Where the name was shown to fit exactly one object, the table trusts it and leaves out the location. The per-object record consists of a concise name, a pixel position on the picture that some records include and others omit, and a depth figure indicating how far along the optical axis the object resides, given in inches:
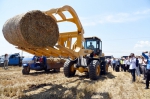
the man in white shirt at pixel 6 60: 739.8
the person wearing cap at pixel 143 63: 438.4
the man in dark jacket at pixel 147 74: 312.9
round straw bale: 212.2
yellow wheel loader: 286.0
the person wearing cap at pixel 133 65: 379.2
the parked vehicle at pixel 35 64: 520.7
